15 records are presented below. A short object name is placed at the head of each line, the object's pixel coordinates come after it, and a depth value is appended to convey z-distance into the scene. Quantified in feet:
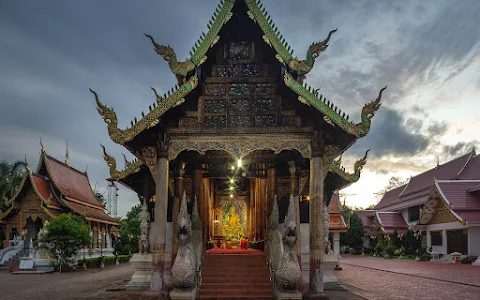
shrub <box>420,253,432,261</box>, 109.70
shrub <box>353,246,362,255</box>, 157.99
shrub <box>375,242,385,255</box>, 140.56
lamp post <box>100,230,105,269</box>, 103.09
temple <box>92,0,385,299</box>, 34.19
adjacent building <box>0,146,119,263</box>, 97.19
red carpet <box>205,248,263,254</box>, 42.77
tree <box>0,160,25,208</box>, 123.03
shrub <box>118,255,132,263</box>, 122.01
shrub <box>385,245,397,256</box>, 131.64
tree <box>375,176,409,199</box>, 287.48
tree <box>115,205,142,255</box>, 136.87
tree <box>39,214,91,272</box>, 83.82
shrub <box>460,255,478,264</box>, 92.07
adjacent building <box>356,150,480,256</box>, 98.43
